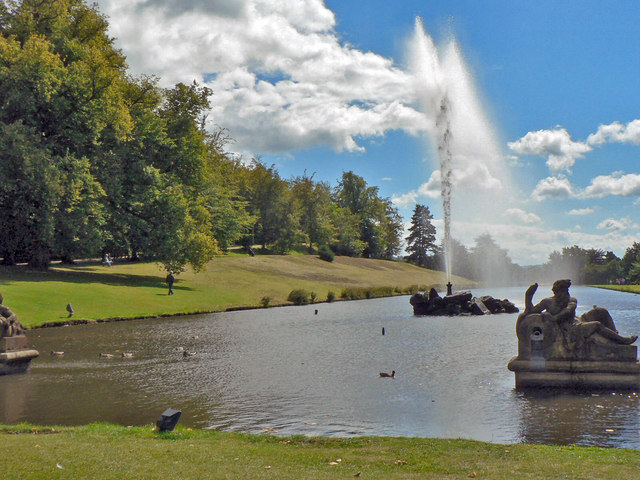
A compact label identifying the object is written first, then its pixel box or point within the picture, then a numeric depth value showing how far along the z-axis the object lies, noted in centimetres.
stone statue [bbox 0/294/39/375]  2012
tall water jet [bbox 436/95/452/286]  6316
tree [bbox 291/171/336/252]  12338
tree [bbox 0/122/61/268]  4400
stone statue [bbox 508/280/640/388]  1678
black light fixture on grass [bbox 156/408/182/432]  1139
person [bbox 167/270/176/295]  5150
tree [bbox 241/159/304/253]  10944
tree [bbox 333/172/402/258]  14788
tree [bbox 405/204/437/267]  15362
